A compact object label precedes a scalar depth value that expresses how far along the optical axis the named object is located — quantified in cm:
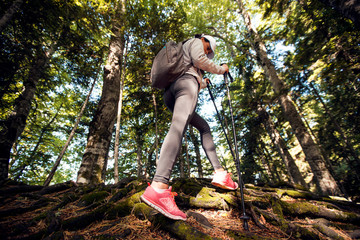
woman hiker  141
